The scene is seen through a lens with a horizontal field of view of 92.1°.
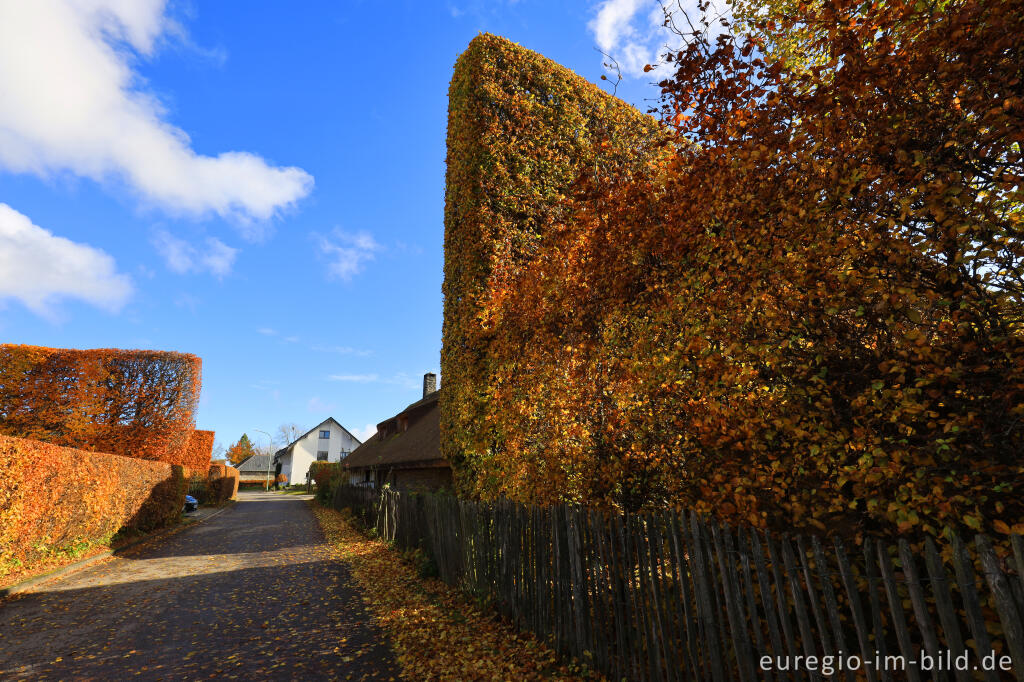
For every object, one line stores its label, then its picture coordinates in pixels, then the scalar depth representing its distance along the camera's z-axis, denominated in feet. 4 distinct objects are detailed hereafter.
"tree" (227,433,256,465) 318.04
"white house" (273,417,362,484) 220.43
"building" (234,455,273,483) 248.54
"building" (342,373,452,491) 53.57
